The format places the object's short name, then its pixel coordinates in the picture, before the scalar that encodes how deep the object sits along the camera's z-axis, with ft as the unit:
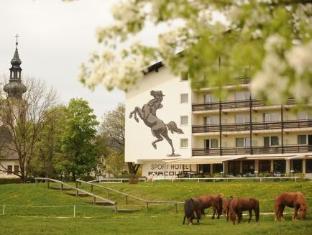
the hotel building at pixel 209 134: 192.65
